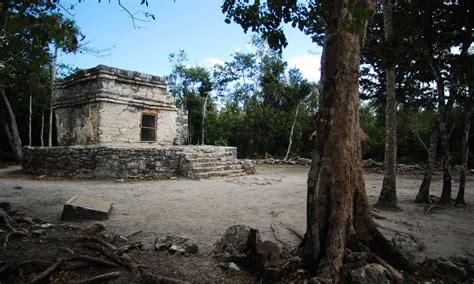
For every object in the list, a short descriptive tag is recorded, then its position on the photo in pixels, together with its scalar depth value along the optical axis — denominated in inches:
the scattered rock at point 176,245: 164.2
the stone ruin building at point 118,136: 459.2
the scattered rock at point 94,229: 182.9
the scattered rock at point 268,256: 136.5
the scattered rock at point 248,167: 573.9
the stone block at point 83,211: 222.1
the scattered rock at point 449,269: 139.6
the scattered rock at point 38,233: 177.4
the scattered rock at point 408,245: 159.1
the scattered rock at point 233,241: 160.7
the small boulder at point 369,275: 121.7
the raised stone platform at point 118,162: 452.4
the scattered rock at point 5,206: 226.2
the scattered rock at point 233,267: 143.6
